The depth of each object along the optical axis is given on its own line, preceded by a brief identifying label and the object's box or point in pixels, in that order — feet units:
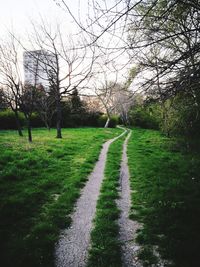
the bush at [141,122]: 151.84
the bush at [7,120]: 124.16
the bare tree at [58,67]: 77.71
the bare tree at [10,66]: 66.49
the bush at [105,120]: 175.01
